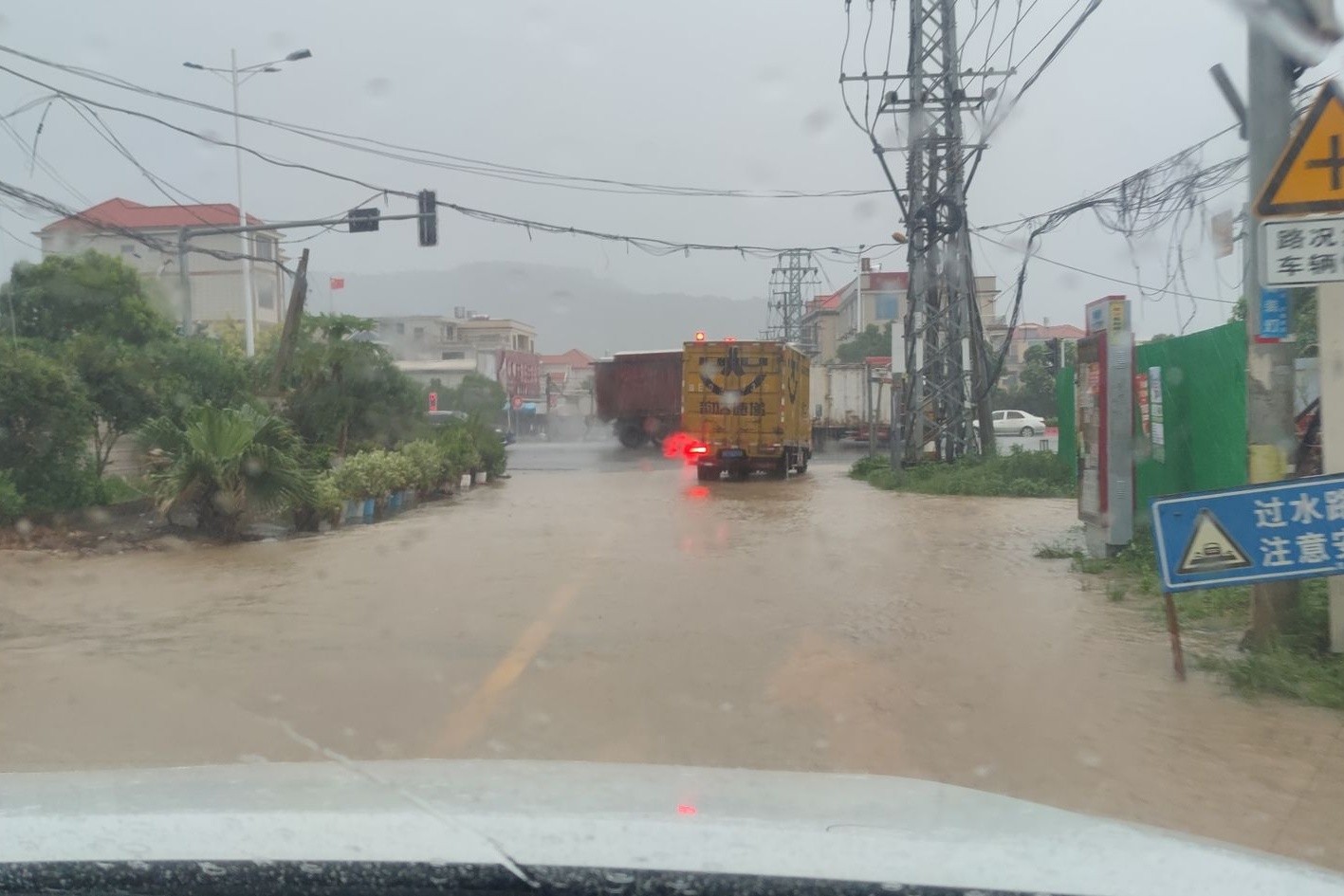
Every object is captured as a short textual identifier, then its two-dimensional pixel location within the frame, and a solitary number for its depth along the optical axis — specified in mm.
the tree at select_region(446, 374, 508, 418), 32562
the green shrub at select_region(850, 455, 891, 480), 26766
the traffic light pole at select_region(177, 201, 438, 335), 20969
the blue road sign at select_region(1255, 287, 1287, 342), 7074
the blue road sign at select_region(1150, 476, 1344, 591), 6309
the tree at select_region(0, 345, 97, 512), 13367
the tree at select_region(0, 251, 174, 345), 22562
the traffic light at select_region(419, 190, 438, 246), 21016
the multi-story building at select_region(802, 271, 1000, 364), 58000
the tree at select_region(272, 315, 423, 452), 20562
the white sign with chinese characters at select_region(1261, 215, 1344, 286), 6348
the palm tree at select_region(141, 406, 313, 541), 13664
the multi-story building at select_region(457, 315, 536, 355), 60297
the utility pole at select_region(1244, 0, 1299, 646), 7125
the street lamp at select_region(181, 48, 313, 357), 27430
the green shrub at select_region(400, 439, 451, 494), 19375
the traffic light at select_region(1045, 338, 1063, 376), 21969
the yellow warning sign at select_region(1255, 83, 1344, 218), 6426
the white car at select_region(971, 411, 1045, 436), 42562
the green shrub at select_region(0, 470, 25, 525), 13469
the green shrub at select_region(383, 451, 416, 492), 17797
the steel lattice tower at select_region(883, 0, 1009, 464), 21250
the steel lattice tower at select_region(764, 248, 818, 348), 51469
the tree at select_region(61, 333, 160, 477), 14781
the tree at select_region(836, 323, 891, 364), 63469
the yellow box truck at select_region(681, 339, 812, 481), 24719
